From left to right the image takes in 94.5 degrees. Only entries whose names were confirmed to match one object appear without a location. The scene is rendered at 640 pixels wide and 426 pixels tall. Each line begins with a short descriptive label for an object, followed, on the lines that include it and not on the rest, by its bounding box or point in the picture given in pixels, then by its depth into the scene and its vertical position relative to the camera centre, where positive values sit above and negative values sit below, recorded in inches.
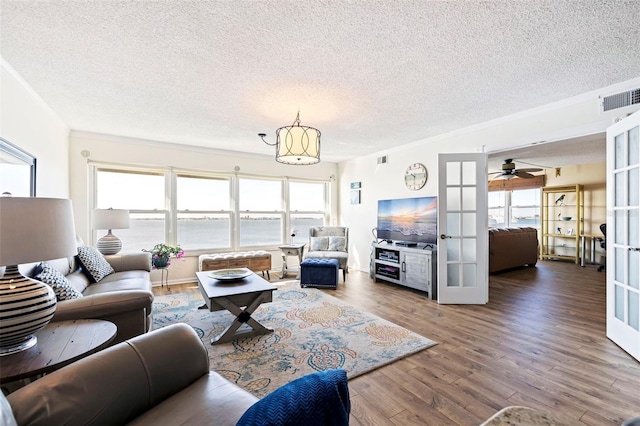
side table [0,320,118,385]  49.0 -25.9
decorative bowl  119.3 -26.4
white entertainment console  162.1 -32.2
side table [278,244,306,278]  214.1 -29.5
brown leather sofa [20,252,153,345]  72.6 -24.9
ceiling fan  221.9 +31.3
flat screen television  175.0 -5.2
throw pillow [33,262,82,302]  79.1 -19.2
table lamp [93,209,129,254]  156.4 -6.7
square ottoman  177.6 -37.4
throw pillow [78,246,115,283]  122.7 -22.3
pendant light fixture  122.3 +28.6
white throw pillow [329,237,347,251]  218.1 -23.9
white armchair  203.8 -23.9
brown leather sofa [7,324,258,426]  38.4 -26.0
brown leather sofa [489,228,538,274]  224.7 -29.0
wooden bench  190.1 -32.8
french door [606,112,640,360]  96.0 -7.7
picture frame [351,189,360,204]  244.1 +13.1
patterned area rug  86.8 -46.2
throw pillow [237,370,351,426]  24.9 -17.0
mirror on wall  93.9 +14.2
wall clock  187.5 +23.3
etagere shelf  285.1 -9.6
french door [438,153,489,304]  150.4 -10.9
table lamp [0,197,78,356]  51.1 -7.9
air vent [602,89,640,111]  103.6 +40.5
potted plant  171.8 -25.6
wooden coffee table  104.3 -32.3
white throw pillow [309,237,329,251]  222.1 -24.3
